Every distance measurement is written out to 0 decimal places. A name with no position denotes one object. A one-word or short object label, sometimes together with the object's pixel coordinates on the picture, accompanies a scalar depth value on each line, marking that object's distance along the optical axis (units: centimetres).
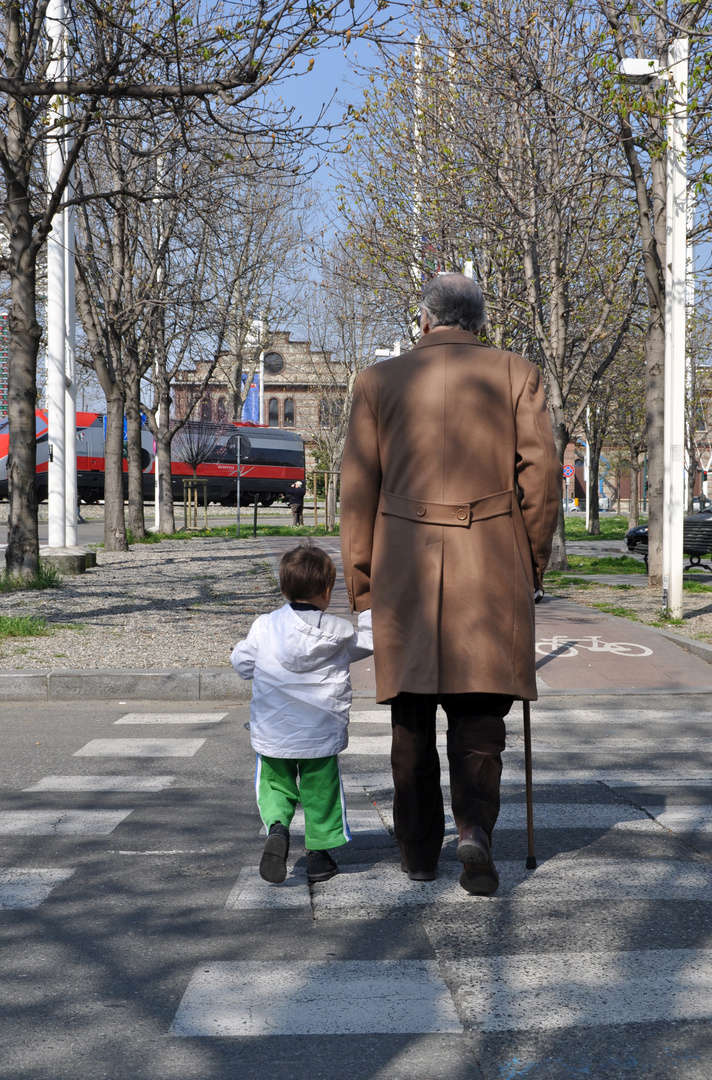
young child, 392
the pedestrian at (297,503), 3916
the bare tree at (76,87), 1002
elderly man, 369
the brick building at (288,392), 4091
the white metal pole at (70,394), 1669
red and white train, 5472
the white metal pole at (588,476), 4009
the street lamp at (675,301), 1147
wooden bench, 1839
